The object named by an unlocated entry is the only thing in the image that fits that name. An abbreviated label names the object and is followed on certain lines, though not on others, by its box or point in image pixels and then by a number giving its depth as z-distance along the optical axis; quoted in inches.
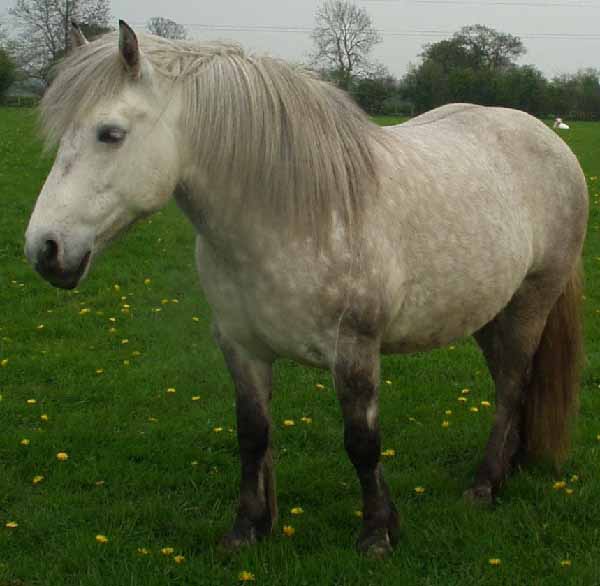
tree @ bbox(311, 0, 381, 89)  1148.0
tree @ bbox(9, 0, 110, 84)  570.9
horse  115.3
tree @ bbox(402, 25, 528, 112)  1125.1
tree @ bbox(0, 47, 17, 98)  995.3
